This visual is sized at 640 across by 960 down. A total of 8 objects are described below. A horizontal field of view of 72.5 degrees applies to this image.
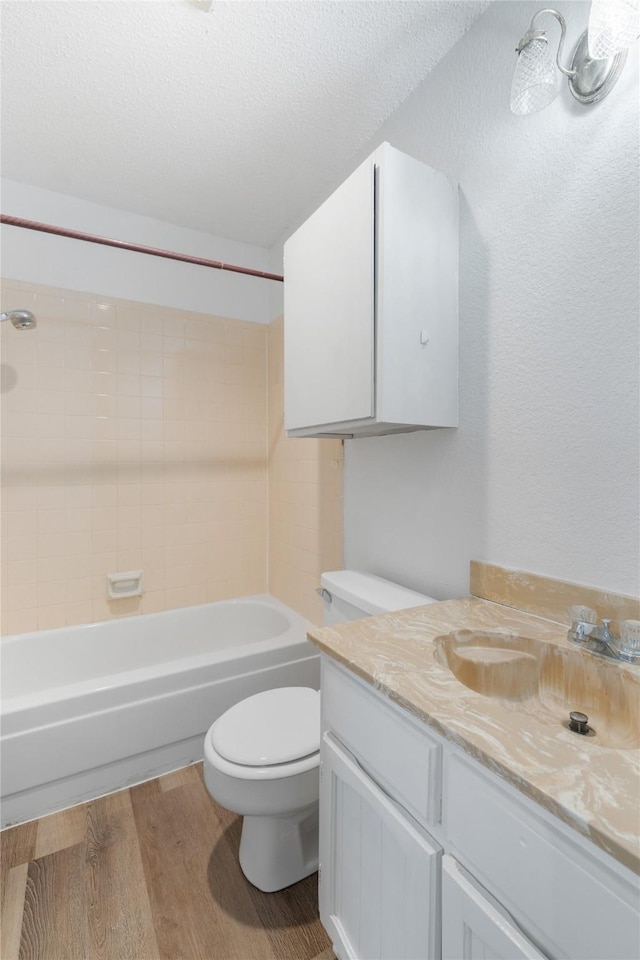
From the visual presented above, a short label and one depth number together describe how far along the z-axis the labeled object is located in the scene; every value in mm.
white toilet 1181
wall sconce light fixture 857
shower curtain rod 1601
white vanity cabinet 507
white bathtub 1521
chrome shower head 1809
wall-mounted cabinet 1168
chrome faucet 850
